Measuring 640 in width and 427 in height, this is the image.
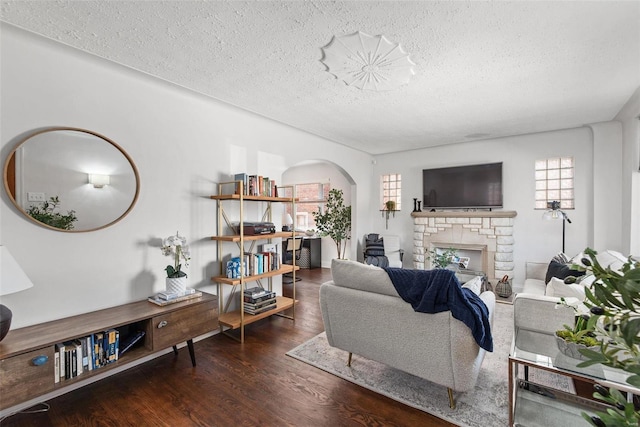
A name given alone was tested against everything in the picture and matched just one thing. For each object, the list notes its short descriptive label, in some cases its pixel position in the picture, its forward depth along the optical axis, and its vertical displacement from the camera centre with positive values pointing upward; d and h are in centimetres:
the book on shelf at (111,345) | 209 -93
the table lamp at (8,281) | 168 -39
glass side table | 154 -105
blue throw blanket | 185 -56
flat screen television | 499 +43
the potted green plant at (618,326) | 59 -24
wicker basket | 461 -119
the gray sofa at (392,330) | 191 -83
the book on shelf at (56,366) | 181 -93
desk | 688 -96
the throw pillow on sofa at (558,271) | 300 -63
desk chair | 660 -85
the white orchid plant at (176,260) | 262 -44
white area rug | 196 -131
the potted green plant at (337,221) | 610 -19
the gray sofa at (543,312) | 205 -70
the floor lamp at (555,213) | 402 -3
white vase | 262 -63
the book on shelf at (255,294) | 331 -92
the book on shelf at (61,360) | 184 -91
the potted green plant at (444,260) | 405 -67
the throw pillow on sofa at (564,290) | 228 -64
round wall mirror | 207 +25
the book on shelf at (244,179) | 322 +35
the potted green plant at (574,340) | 152 -68
